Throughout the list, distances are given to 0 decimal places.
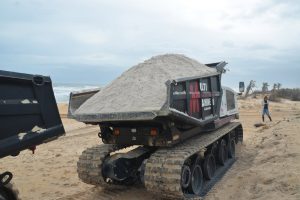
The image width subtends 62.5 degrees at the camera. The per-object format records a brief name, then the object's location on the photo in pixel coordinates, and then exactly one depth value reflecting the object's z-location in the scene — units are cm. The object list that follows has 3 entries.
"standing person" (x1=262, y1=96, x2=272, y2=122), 1215
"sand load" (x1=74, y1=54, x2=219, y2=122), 410
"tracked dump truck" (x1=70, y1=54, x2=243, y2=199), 404
